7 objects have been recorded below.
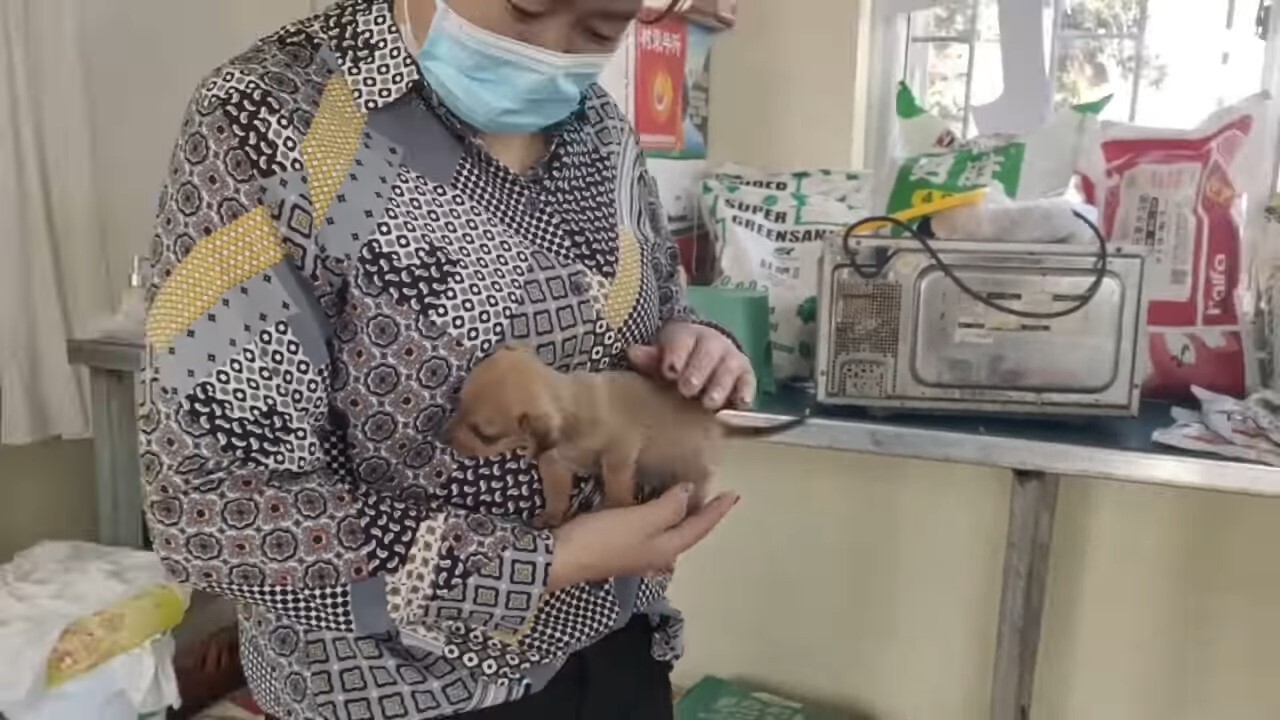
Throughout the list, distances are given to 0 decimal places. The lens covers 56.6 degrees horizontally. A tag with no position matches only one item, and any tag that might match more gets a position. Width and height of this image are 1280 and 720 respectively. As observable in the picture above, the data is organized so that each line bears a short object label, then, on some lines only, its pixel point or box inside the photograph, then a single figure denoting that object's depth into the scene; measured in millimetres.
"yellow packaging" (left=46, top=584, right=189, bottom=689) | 1234
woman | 628
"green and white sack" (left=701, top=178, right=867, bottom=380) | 1302
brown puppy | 630
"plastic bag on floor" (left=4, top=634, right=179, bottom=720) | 1229
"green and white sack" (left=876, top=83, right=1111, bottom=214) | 1272
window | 1686
